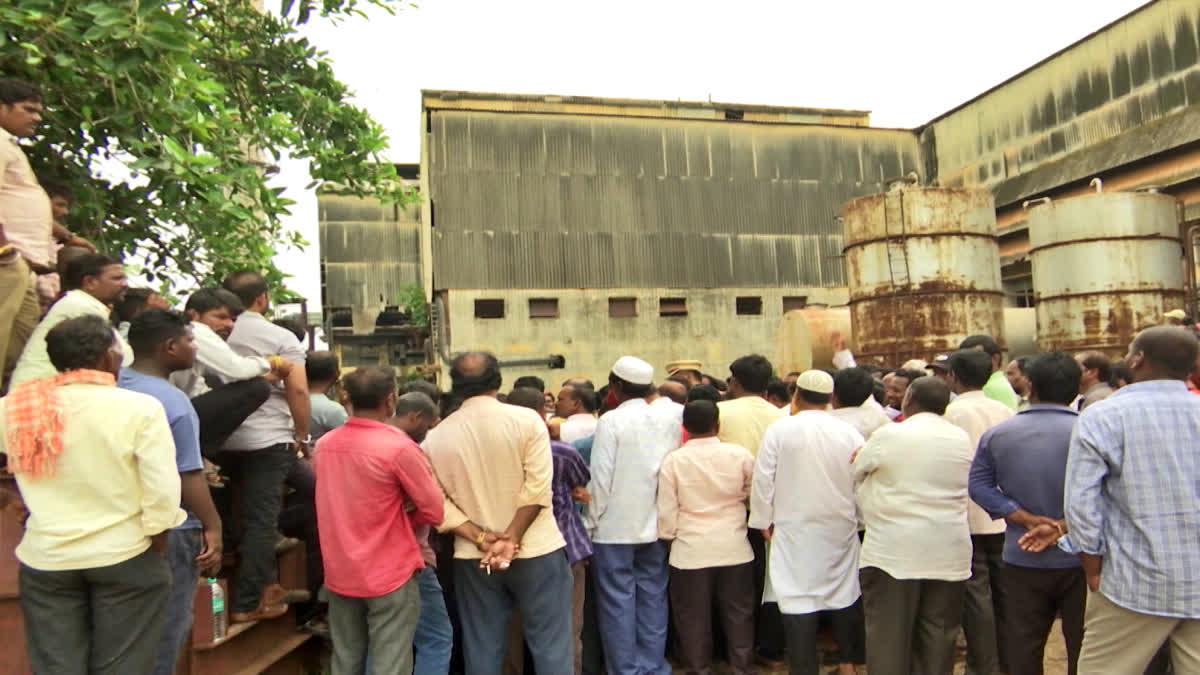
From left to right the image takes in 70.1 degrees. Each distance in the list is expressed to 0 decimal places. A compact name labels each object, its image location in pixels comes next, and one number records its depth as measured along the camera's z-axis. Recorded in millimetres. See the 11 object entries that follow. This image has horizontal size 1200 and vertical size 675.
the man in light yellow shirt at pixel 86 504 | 3078
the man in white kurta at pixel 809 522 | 4926
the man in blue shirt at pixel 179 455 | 3473
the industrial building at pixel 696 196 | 23109
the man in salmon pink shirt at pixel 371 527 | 3949
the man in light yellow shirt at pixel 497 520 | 4223
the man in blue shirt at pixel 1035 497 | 4176
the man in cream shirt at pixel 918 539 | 4480
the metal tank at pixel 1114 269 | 13305
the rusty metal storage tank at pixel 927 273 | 13281
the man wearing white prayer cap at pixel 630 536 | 5258
